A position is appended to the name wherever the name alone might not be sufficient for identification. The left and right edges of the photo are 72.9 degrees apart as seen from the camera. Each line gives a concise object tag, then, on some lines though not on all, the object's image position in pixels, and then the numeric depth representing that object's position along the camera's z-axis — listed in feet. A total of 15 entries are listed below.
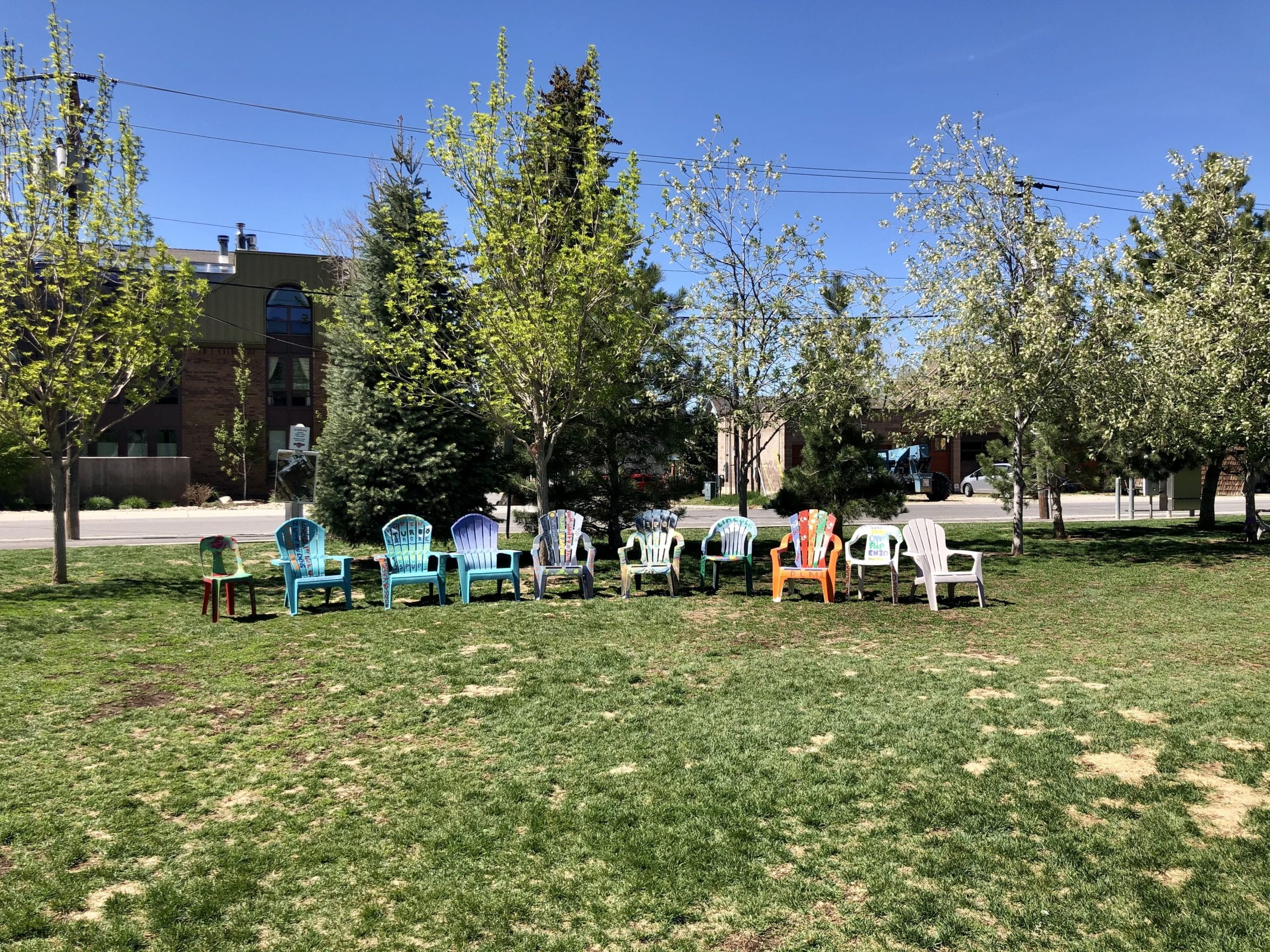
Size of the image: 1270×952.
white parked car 120.67
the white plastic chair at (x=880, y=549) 31.81
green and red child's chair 27.63
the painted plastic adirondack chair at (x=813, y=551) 31.89
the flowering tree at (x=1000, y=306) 41.50
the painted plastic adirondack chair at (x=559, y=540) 33.65
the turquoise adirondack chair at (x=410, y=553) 30.19
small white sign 42.98
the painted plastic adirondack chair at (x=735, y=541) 34.09
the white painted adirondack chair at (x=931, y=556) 30.86
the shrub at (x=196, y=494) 100.99
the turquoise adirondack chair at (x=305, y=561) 29.01
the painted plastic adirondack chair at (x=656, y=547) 33.14
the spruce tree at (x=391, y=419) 40.75
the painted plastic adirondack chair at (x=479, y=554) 31.17
